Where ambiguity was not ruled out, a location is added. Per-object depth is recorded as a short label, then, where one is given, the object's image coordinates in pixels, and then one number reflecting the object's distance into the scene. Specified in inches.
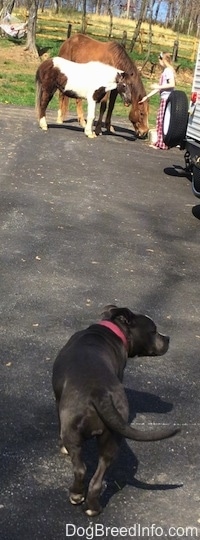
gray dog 125.4
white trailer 410.9
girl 554.9
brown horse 598.2
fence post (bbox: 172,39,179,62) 1352.1
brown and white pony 563.2
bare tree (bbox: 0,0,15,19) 1387.5
